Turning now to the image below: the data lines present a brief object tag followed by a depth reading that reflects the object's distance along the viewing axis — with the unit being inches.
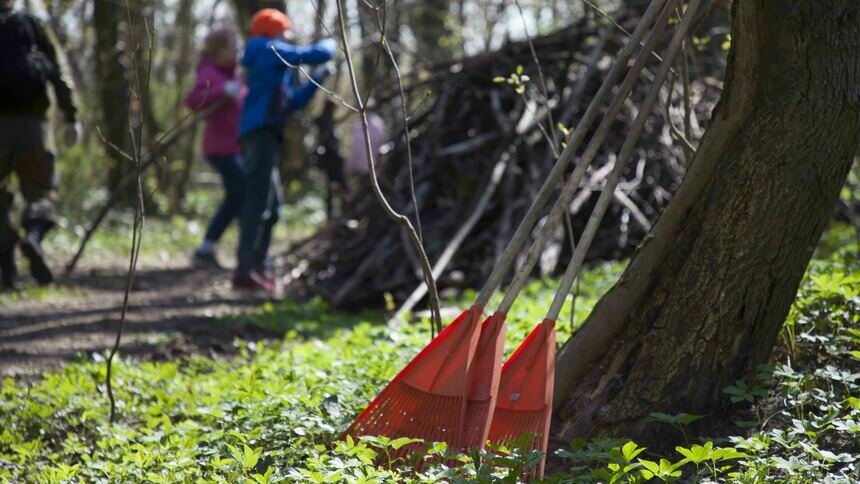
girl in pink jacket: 628.1
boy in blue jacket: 552.4
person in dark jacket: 516.7
